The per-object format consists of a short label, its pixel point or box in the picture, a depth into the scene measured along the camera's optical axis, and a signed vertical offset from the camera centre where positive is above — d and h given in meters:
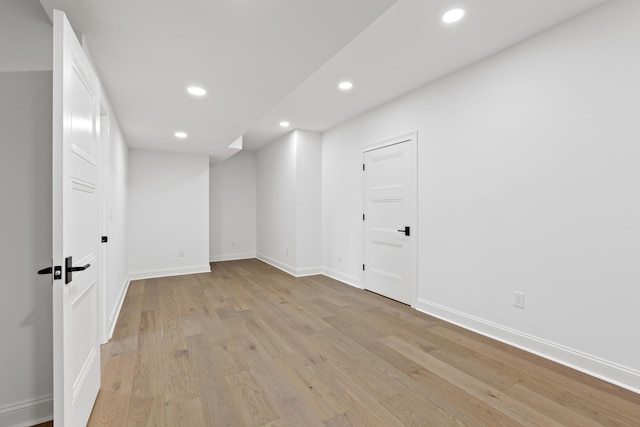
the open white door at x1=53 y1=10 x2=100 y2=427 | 1.17 -0.06
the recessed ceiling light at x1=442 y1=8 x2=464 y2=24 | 2.04 +1.45
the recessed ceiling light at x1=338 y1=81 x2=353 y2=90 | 3.21 +1.48
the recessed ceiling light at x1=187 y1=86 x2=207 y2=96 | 2.48 +1.10
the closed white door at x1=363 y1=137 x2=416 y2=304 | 3.52 -0.08
